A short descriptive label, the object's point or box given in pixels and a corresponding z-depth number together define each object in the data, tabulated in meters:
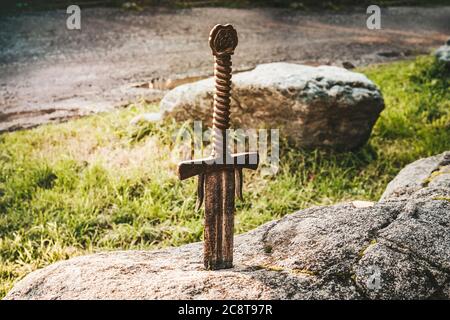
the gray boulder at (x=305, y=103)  4.45
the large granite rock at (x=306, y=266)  1.81
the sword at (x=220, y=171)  1.80
